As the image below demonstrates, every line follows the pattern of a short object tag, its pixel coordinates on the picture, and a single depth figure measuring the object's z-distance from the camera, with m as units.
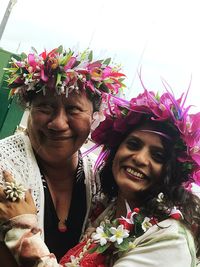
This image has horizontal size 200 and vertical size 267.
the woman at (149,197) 1.49
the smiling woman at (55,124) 1.86
